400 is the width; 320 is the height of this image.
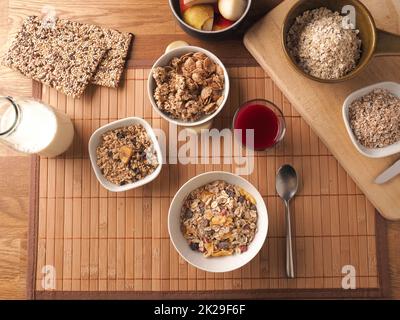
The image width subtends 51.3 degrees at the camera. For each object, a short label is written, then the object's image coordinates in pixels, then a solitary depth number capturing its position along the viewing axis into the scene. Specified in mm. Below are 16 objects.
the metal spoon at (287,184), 1118
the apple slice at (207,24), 1116
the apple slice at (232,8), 1073
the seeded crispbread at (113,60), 1166
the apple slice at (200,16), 1110
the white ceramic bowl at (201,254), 1045
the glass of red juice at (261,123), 1111
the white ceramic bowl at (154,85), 1073
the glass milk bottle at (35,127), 1062
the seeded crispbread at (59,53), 1163
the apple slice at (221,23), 1120
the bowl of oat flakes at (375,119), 1088
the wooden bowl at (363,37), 1030
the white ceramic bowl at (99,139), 1090
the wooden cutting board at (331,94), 1120
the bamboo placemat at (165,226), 1132
